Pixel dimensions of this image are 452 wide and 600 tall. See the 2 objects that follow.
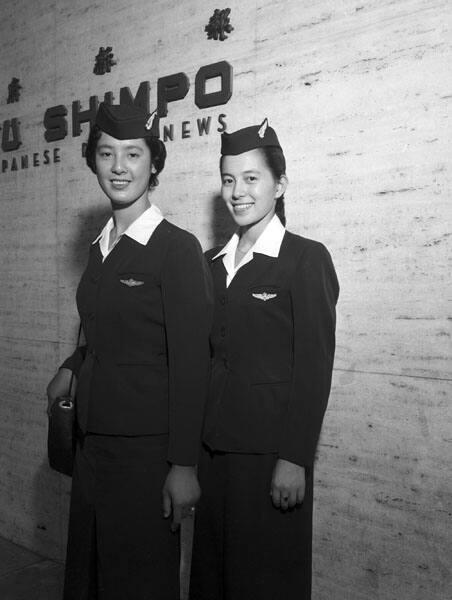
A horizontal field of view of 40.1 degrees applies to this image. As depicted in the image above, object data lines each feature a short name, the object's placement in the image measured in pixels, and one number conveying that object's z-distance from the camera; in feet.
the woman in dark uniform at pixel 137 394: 5.66
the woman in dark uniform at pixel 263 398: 5.71
